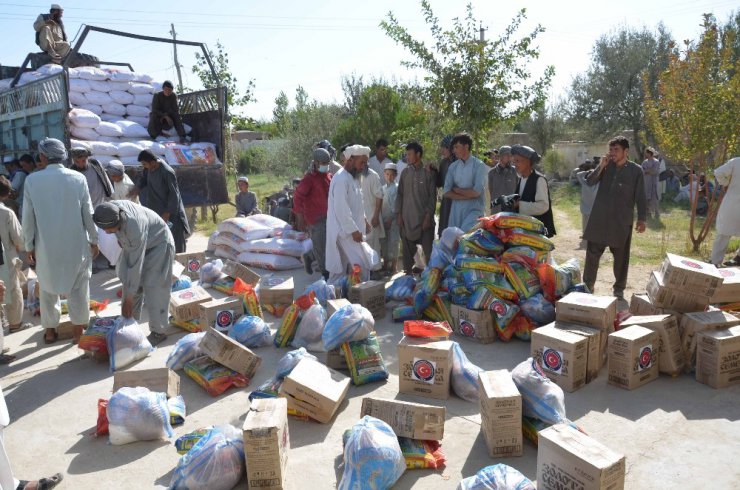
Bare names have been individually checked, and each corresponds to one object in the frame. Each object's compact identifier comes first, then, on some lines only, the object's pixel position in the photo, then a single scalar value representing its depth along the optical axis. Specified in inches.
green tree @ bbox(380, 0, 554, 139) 311.1
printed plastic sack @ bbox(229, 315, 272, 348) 183.0
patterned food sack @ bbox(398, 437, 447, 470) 112.8
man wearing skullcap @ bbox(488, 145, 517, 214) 258.1
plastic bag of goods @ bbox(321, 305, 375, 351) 155.5
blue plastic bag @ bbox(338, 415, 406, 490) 100.7
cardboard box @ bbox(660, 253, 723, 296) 159.2
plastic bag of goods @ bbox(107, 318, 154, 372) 167.5
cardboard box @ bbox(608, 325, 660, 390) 145.6
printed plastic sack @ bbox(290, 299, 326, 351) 182.4
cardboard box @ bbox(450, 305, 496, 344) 182.4
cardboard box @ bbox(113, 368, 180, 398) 142.4
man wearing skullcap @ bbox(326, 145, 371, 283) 230.5
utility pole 722.6
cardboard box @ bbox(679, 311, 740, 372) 152.1
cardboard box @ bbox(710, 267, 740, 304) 172.6
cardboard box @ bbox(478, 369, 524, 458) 114.3
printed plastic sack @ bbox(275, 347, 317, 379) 142.3
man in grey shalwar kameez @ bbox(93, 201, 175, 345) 164.7
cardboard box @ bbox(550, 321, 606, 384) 150.5
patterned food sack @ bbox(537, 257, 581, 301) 184.1
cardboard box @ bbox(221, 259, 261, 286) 249.4
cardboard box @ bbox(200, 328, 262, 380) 153.6
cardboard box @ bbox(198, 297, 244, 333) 186.9
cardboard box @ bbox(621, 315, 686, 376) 153.3
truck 314.8
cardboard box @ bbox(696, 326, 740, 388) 145.9
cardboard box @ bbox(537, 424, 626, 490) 88.7
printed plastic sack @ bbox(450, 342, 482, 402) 143.8
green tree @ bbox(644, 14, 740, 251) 305.0
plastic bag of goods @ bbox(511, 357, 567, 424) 118.3
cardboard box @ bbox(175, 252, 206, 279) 277.3
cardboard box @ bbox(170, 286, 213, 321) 203.2
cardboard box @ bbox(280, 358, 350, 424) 129.6
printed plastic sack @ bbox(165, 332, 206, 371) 164.9
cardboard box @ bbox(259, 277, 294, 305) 222.1
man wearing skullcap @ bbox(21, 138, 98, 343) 175.9
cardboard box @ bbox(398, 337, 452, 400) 142.9
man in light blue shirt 231.0
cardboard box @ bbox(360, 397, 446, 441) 115.4
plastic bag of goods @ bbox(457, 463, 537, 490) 89.6
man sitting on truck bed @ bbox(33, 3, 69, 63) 370.3
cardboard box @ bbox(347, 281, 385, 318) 209.6
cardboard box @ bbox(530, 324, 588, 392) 145.5
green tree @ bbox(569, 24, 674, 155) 821.9
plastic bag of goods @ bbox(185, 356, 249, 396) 150.9
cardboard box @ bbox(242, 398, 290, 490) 103.5
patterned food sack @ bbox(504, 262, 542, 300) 183.2
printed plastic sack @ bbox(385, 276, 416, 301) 223.1
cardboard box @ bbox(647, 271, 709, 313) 162.1
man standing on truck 367.2
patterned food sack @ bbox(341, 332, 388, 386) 153.3
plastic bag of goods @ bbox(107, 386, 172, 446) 125.2
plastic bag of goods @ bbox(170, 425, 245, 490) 104.3
